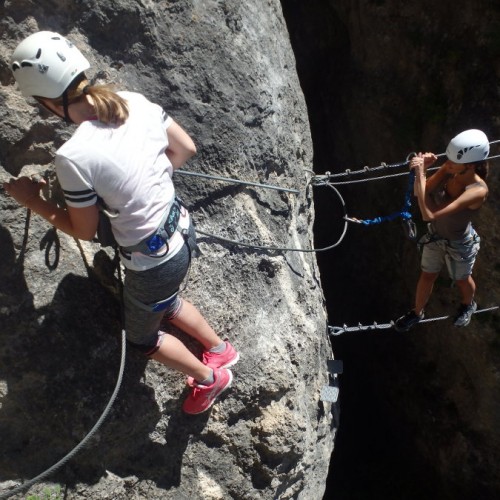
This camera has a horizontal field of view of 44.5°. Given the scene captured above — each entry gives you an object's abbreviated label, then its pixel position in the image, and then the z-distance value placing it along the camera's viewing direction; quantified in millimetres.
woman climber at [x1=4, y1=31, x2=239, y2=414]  2609
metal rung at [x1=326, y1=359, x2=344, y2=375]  4945
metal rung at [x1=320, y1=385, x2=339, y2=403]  4773
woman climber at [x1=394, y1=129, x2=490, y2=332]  4457
